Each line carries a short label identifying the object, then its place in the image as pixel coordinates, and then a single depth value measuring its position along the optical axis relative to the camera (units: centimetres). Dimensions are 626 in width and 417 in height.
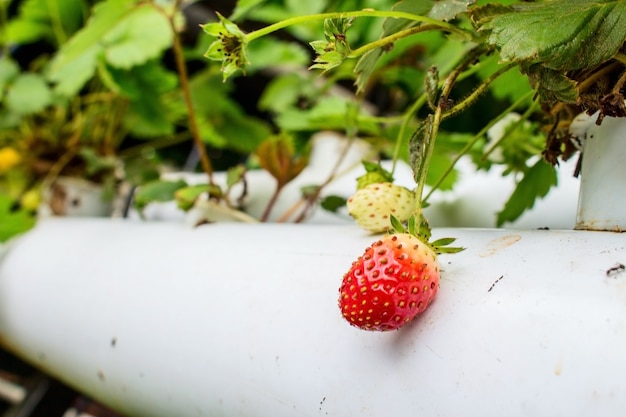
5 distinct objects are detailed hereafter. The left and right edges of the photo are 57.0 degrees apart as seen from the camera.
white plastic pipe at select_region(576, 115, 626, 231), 36
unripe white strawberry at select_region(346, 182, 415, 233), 43
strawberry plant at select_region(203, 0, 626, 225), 32
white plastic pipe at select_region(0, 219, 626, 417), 27
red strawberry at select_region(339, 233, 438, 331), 30
